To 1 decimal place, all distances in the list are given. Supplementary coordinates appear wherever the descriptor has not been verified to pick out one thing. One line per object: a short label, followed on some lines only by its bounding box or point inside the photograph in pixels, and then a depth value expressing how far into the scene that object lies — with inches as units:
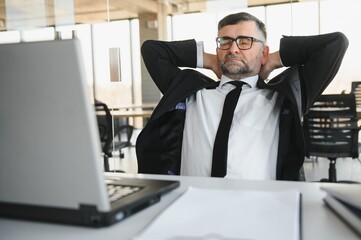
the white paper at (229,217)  24.1
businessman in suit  61.0
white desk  24.7
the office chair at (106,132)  161.3
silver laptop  21.2
